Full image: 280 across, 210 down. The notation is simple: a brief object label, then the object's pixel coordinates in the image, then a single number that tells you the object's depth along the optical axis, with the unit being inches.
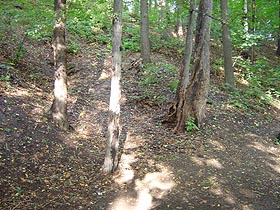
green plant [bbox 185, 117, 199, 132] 343.9
